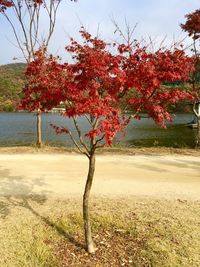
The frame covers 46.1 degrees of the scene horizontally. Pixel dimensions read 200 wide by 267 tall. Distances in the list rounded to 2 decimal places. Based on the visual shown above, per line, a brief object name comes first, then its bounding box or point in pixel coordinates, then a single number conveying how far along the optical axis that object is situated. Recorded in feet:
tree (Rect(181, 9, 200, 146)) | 33.84
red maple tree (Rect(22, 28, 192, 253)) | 11.67
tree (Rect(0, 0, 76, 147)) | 31.69
